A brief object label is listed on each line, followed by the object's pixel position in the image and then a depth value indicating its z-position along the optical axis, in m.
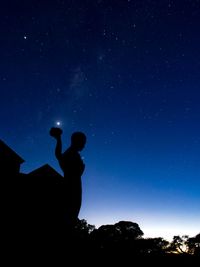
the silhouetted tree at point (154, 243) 52.58
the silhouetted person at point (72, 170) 3.59
